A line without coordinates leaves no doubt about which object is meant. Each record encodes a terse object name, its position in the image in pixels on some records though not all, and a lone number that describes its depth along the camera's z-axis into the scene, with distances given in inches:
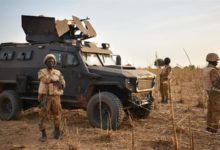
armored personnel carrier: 329.7
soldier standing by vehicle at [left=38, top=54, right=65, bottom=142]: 278.0
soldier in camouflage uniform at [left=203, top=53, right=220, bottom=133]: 283.1
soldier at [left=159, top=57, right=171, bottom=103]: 494.0
